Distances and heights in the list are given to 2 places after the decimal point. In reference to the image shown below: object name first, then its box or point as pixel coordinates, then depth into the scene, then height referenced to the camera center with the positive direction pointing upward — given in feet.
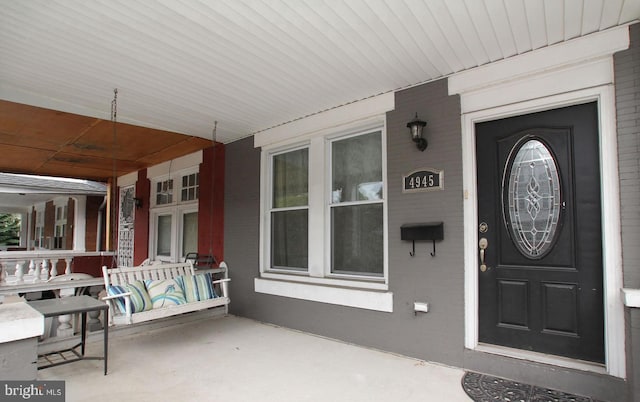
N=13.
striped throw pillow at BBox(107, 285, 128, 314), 11.45 -2.32
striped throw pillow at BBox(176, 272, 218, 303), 13.69 -2.61
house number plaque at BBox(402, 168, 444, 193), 11.22 +1.24
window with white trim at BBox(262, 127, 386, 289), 13.33 +0.34
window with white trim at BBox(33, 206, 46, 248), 49.16 -1.59
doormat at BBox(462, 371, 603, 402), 8.59 -4.24
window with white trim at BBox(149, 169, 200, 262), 22.02 +0.17
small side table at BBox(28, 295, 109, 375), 9.20 -2.34
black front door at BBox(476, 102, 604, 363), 9.14 -0.36
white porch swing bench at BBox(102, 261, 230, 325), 11.46 -2.52
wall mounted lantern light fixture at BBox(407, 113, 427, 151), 11.31 +2.74
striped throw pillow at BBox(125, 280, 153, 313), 11.87 -2.60
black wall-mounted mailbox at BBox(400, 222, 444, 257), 10.97 -0.38
